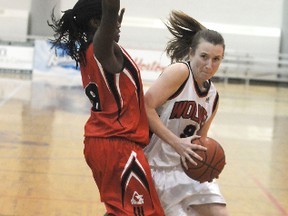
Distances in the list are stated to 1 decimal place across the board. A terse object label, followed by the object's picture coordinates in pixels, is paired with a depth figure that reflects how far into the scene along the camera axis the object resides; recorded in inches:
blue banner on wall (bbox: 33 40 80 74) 1403.9
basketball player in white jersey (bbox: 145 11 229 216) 245.8
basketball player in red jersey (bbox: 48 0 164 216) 220.6
